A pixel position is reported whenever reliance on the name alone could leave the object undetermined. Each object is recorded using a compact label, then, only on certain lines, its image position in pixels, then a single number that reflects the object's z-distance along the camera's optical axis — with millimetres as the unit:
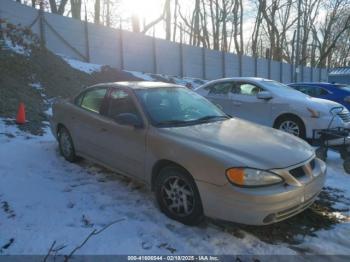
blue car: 11578
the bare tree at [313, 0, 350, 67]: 46378
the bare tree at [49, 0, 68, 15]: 25409
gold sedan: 3701
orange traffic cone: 8031
